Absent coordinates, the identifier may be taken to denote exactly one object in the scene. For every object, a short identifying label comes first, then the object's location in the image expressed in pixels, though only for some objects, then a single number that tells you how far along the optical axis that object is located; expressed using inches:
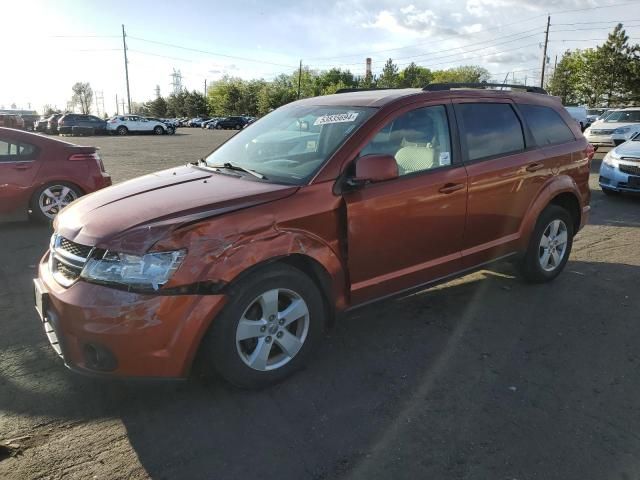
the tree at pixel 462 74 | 4128.9
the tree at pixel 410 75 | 3465.6
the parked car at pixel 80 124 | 1546.5
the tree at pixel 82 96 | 4674.7
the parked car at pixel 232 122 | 2263.8
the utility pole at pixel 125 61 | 2987.9
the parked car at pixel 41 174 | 275.1
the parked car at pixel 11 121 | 1229.4
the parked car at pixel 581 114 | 1161.4
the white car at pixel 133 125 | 1716.3
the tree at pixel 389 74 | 3208.7
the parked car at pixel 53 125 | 1590.8
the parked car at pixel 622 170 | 375.2
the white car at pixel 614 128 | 703.2
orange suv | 109.4
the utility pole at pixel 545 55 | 1986.3
